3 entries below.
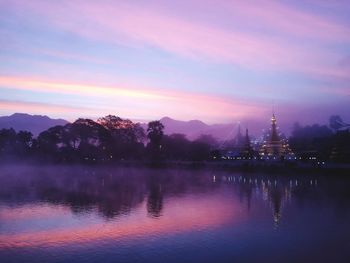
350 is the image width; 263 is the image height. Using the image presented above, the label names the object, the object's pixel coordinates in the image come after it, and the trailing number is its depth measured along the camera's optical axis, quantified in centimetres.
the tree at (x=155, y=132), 10050
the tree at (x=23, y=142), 9938
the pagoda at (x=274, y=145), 11766
